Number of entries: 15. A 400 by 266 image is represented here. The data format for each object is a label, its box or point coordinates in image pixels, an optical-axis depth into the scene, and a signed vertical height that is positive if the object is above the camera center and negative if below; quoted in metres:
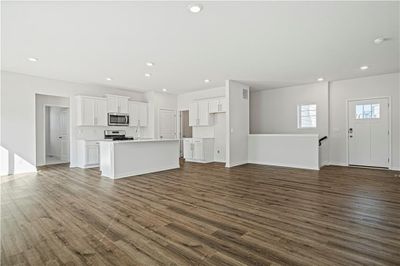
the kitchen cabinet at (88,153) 6.53 -0.65
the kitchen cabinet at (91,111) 6.64 +0.70
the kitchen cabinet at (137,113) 8.02 +0.72
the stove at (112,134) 7.48 -0.06
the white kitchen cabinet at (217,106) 7.44 +0.93
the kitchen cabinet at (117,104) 7.30 +1.00
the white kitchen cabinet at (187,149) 8.04 -0.66
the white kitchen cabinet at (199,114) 7.88 +0.66
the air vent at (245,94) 7.34 +1.30
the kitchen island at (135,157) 5.00 -0.63
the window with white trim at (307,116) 7.16 +0.53
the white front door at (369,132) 6.09 -0.05
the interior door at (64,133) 8.23 -0.01
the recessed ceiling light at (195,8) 2.63 +1.55
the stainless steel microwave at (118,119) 7.39 +0.47
